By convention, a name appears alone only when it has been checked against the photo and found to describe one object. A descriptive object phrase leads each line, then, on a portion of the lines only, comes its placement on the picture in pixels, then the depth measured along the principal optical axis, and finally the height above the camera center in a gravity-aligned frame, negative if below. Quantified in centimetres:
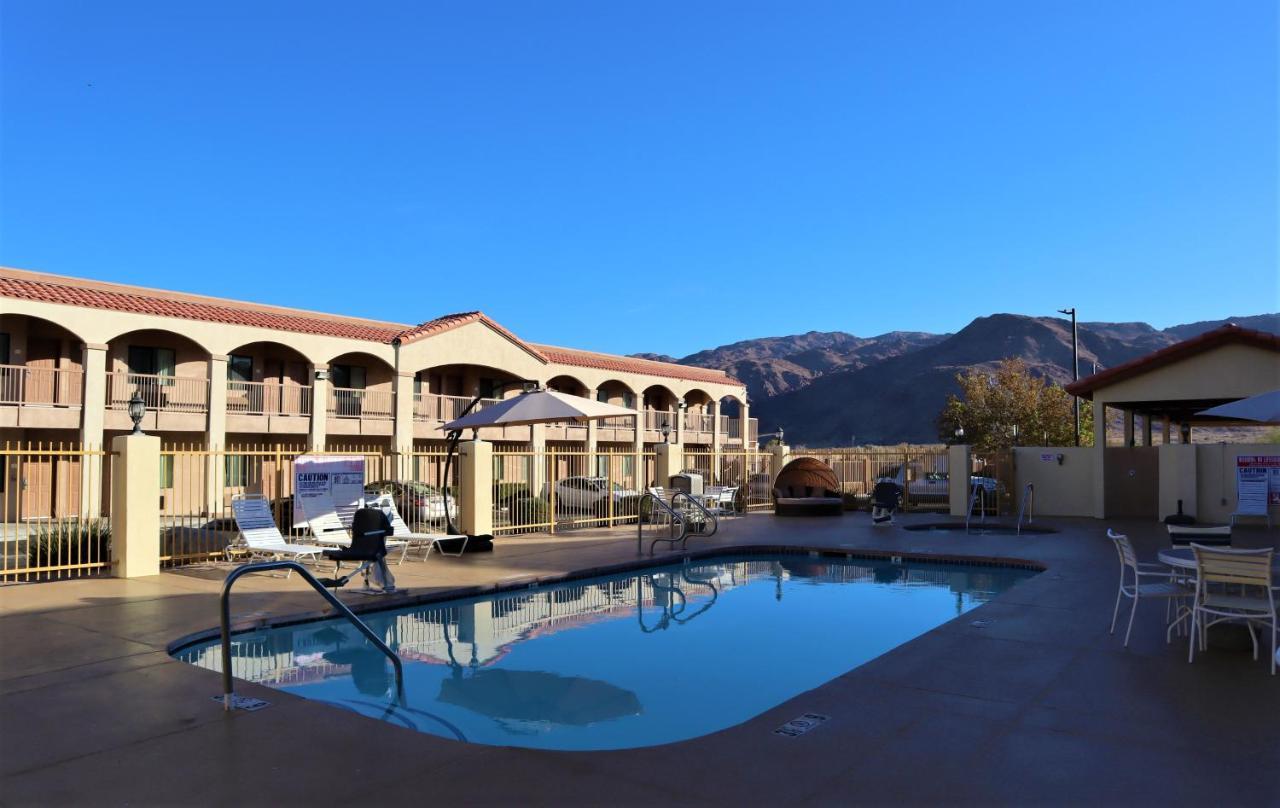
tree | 3619 +54
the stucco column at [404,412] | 2878 +53
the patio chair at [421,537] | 1216 -156
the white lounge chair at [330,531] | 1220 -150
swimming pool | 612 -209
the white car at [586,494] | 2066 -167
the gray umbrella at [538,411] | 1360 +27
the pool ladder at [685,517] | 1426 -172
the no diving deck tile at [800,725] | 502 -180
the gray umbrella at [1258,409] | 965 +19
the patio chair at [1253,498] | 1509 -131
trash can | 1889 -124
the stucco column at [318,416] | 2611 +36
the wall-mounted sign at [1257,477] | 1561 -95
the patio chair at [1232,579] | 646 -117
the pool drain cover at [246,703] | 548 -179
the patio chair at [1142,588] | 718 -141
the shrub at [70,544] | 1086 -154
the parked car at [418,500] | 1645 -148
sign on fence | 1226 -83
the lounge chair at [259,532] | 1105 -139
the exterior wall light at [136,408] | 1042 +25
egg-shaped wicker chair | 2228 -147
